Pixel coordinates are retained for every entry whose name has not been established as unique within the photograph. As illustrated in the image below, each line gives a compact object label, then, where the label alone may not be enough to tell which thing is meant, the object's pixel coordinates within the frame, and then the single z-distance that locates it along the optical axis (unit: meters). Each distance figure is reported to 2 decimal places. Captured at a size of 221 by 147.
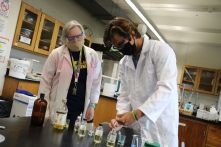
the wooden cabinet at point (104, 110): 3.94
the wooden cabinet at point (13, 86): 3.43
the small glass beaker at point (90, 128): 1.28
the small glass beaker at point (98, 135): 1.19
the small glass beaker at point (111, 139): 1.17
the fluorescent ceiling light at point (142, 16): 3.70
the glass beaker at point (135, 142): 1.18
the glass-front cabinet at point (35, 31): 3.67
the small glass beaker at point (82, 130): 1.24
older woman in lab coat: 1.89
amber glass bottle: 1.28
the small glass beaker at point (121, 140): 1.24
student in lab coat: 1.36
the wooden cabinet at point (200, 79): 6.47
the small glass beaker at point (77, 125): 1.31
